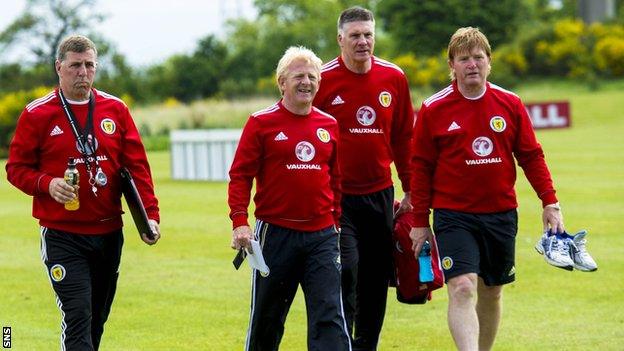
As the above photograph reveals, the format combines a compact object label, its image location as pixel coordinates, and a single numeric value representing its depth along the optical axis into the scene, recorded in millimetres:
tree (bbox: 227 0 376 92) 92625
